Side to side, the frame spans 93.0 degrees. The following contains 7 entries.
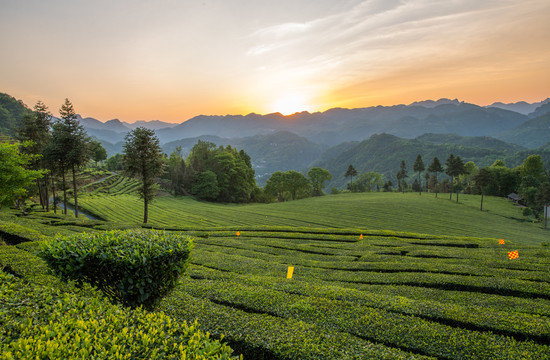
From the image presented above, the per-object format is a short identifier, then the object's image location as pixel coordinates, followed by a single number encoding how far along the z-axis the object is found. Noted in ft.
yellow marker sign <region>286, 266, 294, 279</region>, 38.52
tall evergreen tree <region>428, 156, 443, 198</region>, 244.34
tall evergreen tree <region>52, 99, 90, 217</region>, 105.81
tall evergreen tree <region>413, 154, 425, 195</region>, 269.13
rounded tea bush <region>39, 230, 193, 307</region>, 21.95
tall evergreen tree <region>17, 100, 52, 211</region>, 116.26
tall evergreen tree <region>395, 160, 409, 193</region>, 298.66
